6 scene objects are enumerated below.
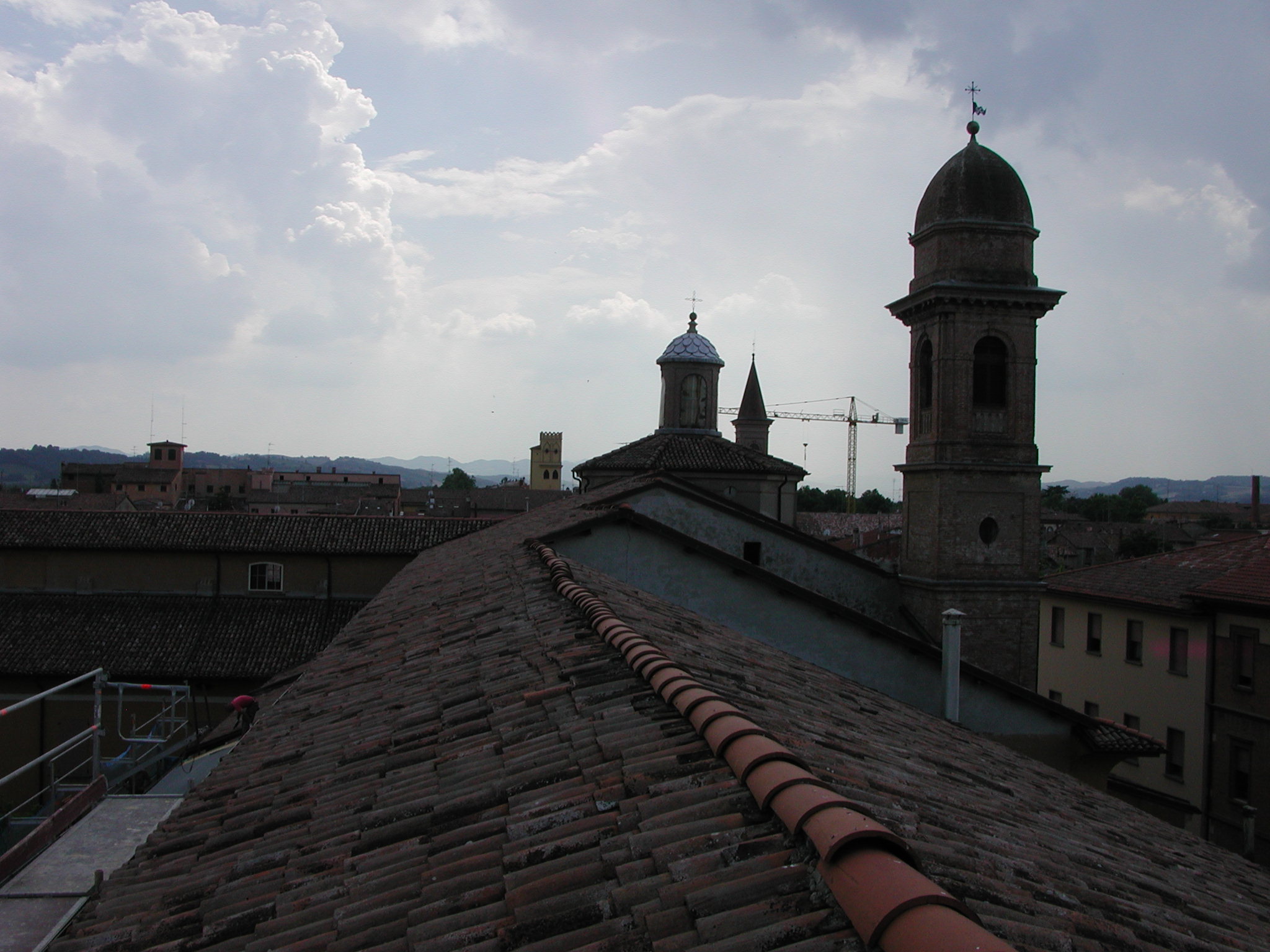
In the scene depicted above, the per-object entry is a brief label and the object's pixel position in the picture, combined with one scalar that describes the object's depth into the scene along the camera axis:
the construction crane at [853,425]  139.50
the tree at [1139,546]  66.31
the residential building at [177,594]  23.52
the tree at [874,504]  144.38
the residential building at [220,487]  86.56
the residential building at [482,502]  88.12
